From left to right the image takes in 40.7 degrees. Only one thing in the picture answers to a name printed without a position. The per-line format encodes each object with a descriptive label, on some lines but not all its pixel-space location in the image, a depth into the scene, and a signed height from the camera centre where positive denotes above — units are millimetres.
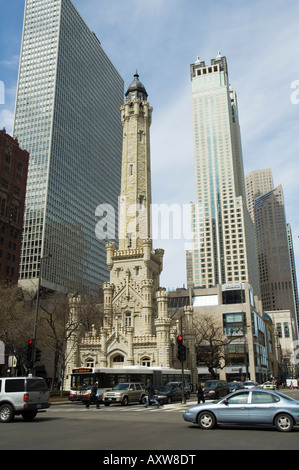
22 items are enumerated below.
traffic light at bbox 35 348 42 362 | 31039 +642
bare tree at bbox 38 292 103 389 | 48803 +5604
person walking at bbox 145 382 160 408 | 27844 -2270
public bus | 32875 -1292
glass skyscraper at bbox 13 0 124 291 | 130625 +76422
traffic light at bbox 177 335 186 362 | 31656 +769
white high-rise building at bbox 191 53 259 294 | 171375 +68436
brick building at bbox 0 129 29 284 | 90375 +35846
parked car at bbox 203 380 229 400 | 33250 -2286
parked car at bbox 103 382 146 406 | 29328 -2292
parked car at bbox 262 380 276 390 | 56312 -3429
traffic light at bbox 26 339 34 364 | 29859 +765
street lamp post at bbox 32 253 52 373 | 30119 +707
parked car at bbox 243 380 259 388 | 47438 -2642
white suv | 17891 -1485
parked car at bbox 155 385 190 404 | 31281 -2513
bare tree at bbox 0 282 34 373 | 42881 +4464
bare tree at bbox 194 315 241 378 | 70675 +2833
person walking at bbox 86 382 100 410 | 26966 -2202
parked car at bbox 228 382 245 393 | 40656 -2436
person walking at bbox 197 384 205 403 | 24969 -1944
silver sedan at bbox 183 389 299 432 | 13983 -1702
